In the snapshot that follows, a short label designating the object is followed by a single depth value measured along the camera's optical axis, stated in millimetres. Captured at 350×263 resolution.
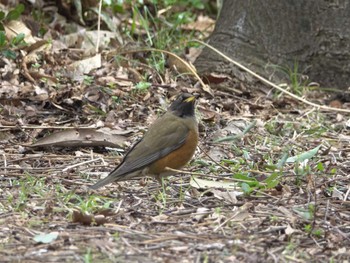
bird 10930
